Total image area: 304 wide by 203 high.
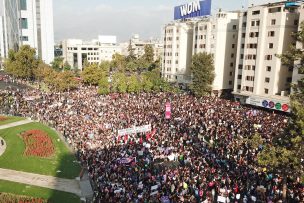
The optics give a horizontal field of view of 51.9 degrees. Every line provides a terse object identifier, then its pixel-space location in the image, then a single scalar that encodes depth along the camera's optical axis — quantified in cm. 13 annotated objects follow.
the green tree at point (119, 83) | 6684
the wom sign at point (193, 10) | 6879
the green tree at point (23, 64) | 8400
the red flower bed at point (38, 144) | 3309
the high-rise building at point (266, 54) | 4741
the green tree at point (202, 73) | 5822
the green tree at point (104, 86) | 6544
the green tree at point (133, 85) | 6769
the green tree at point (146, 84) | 6894
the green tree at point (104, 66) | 10024
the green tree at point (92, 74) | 7912
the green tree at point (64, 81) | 6969
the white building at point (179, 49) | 8012
